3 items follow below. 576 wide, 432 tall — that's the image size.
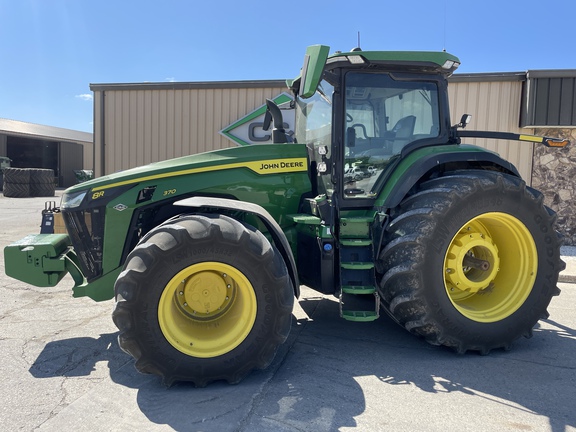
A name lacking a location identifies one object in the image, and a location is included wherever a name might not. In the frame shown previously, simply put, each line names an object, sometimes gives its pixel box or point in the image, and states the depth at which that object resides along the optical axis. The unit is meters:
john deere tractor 3.19
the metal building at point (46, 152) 34.00
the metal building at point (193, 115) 9.33
